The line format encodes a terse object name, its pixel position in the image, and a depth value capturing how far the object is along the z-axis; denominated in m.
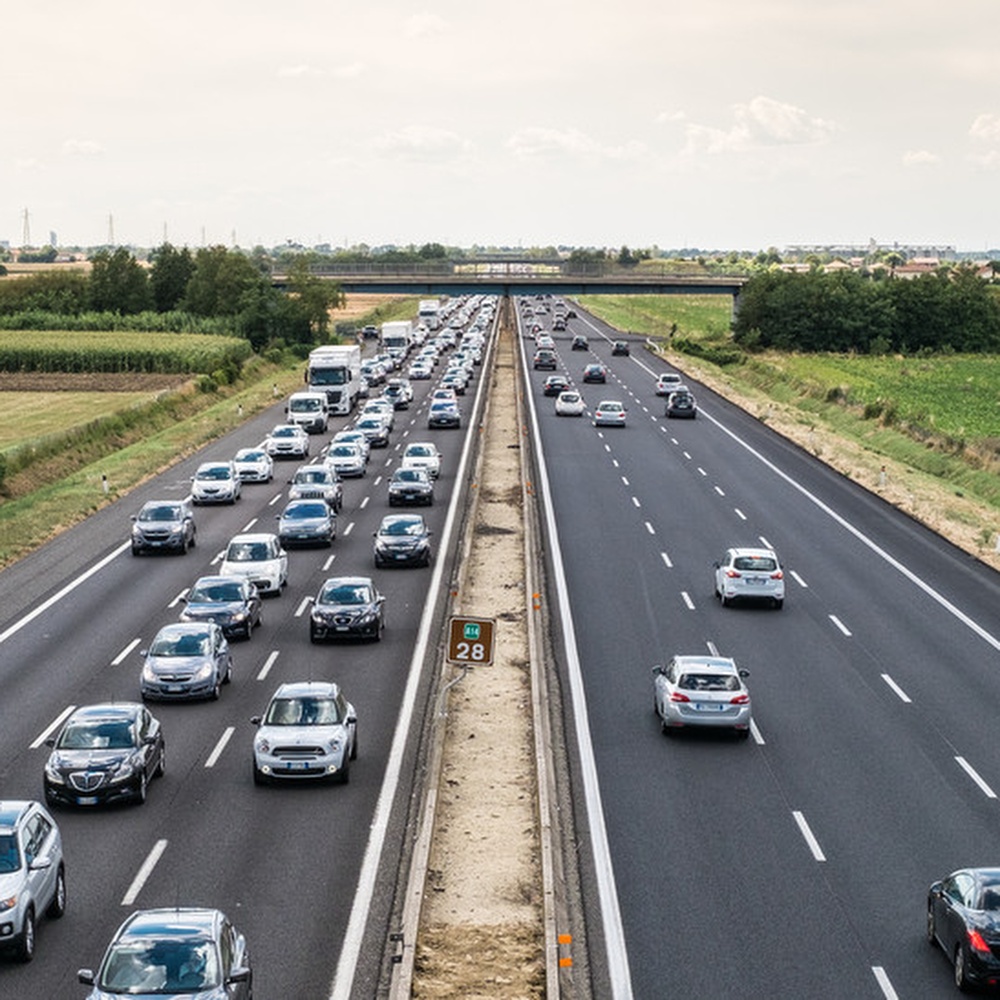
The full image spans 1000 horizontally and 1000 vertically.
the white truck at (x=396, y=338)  138.25
